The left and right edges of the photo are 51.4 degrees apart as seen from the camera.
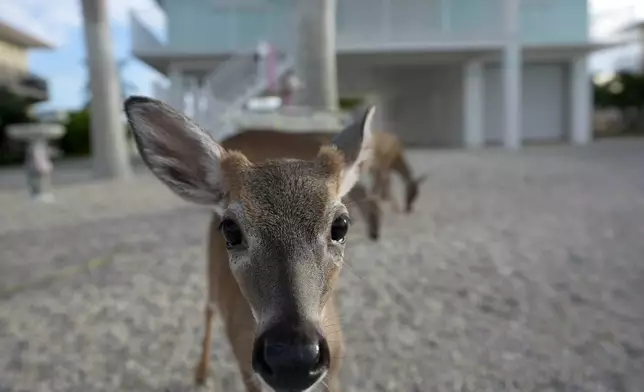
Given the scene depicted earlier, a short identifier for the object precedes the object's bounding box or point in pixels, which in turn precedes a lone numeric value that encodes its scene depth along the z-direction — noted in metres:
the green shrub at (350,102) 30.97
